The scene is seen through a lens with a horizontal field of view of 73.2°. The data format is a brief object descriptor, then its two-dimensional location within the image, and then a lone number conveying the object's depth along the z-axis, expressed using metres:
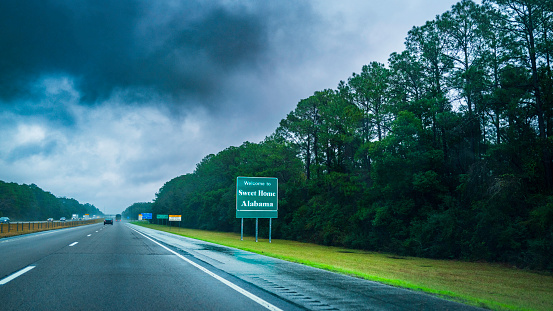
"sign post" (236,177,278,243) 34.97
